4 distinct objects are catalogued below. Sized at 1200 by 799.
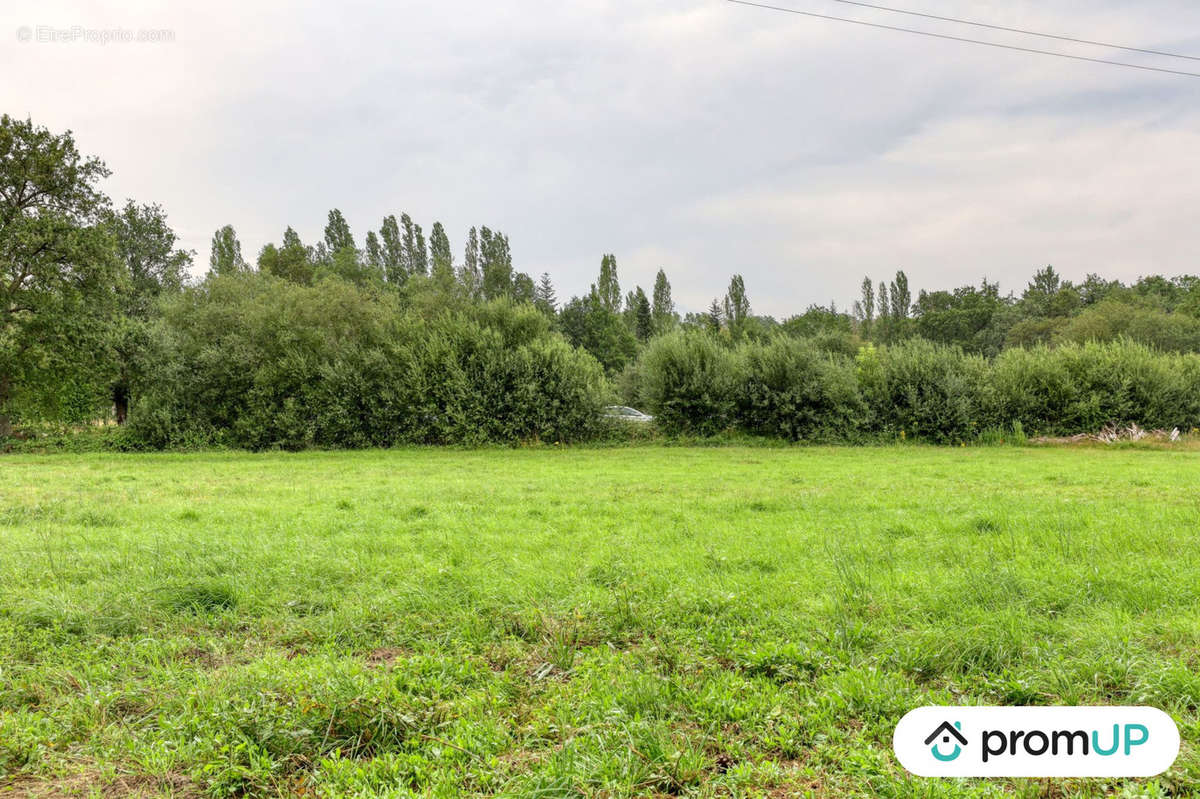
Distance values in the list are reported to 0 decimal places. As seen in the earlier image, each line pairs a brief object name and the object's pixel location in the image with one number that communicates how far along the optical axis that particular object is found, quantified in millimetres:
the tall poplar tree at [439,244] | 82625
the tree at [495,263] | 65756
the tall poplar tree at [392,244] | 81375
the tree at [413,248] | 83375
